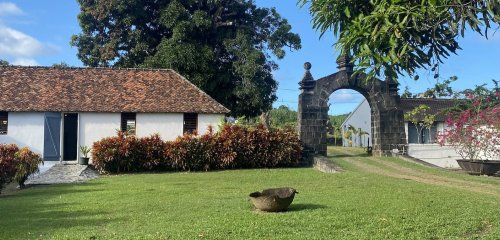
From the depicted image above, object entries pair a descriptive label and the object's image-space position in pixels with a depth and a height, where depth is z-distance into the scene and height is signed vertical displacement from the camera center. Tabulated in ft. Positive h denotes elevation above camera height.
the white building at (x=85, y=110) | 73.31 +5.11
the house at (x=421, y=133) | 83.80 +2.65
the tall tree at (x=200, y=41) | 90.07 +20.05
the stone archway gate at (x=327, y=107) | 75.25 +5.65
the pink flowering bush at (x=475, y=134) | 62.50 +1.37
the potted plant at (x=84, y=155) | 71.36 -1.64
